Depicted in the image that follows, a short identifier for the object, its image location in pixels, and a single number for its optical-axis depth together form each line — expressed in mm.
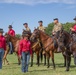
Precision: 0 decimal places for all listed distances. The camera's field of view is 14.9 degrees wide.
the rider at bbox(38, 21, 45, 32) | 20406
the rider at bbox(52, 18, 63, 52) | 17938
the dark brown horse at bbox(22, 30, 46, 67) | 19977
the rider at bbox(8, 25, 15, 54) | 22892
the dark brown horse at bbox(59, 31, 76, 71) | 16000
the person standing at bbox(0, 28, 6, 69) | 16594
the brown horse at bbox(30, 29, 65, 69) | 18081
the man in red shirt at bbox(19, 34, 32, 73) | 14953
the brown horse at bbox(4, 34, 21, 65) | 21281
